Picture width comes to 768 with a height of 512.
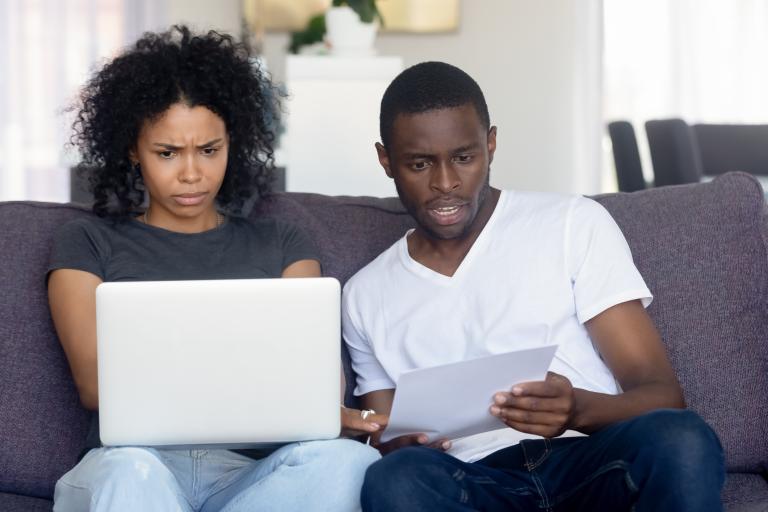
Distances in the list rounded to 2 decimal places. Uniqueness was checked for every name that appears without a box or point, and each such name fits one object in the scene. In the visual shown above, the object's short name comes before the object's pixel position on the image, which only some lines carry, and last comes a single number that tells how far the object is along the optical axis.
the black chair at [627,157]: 7.62
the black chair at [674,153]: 7.04
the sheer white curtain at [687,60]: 11.29
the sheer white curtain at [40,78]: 10.09
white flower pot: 7.02
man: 2.99
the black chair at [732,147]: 7.75
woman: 3.06
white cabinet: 6.27
